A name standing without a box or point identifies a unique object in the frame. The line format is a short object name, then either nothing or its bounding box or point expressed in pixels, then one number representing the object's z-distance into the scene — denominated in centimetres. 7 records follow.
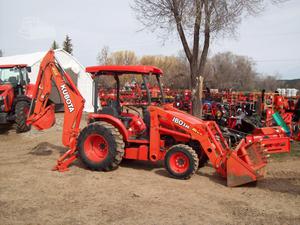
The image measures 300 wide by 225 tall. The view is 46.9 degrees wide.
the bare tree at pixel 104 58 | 3688
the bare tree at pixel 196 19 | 1161
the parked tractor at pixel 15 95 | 1117
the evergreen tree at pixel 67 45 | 5333
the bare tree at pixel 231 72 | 5131
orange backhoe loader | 621
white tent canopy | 1819
